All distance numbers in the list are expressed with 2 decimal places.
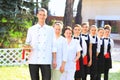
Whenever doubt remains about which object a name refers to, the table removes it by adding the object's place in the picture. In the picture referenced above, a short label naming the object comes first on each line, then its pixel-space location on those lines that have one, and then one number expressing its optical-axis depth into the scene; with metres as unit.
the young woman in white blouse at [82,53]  5.98
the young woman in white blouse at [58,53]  5.32
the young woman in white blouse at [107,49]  6.92
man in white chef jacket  5.10
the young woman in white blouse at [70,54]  5.52
